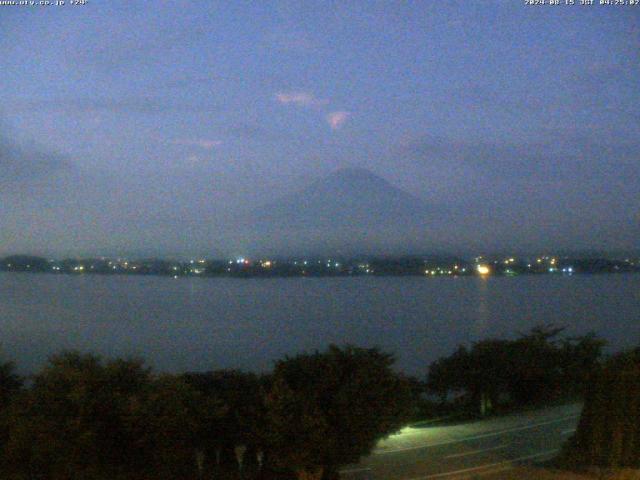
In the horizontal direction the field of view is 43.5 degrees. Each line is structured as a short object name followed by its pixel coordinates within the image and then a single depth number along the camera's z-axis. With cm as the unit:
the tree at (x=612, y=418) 877
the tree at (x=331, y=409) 843
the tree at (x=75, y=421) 810
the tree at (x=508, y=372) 1922
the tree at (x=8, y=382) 1055
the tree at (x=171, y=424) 834
